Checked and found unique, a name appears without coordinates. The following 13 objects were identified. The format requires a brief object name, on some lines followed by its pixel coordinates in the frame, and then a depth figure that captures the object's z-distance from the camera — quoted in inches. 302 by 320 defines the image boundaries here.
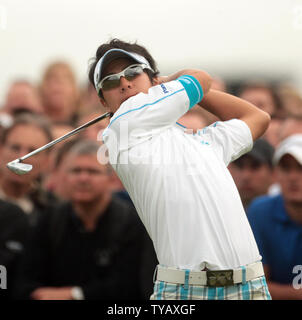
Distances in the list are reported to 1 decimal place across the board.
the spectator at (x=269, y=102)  671.8
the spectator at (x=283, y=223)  472.7
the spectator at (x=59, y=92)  752.3
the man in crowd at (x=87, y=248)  477.4
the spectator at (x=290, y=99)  743.1
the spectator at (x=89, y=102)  710.6
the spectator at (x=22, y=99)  727.7
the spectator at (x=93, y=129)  639.0
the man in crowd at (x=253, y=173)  550.6
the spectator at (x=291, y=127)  581.4
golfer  316.5
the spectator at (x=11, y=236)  498.1
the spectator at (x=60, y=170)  571.3
